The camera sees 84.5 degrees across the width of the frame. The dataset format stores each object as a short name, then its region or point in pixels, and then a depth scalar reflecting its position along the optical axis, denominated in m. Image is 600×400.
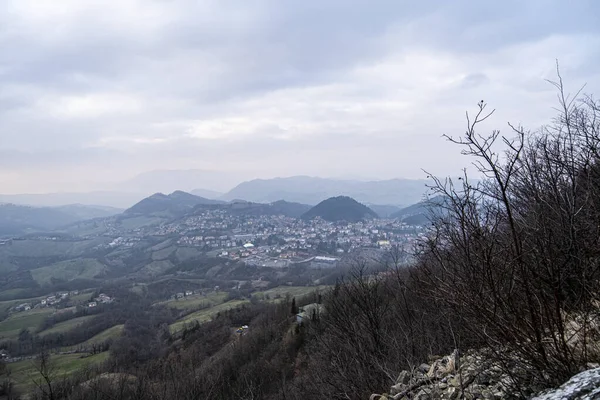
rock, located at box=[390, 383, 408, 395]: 4.55
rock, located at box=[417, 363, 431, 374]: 4.95
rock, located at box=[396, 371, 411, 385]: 4.95
